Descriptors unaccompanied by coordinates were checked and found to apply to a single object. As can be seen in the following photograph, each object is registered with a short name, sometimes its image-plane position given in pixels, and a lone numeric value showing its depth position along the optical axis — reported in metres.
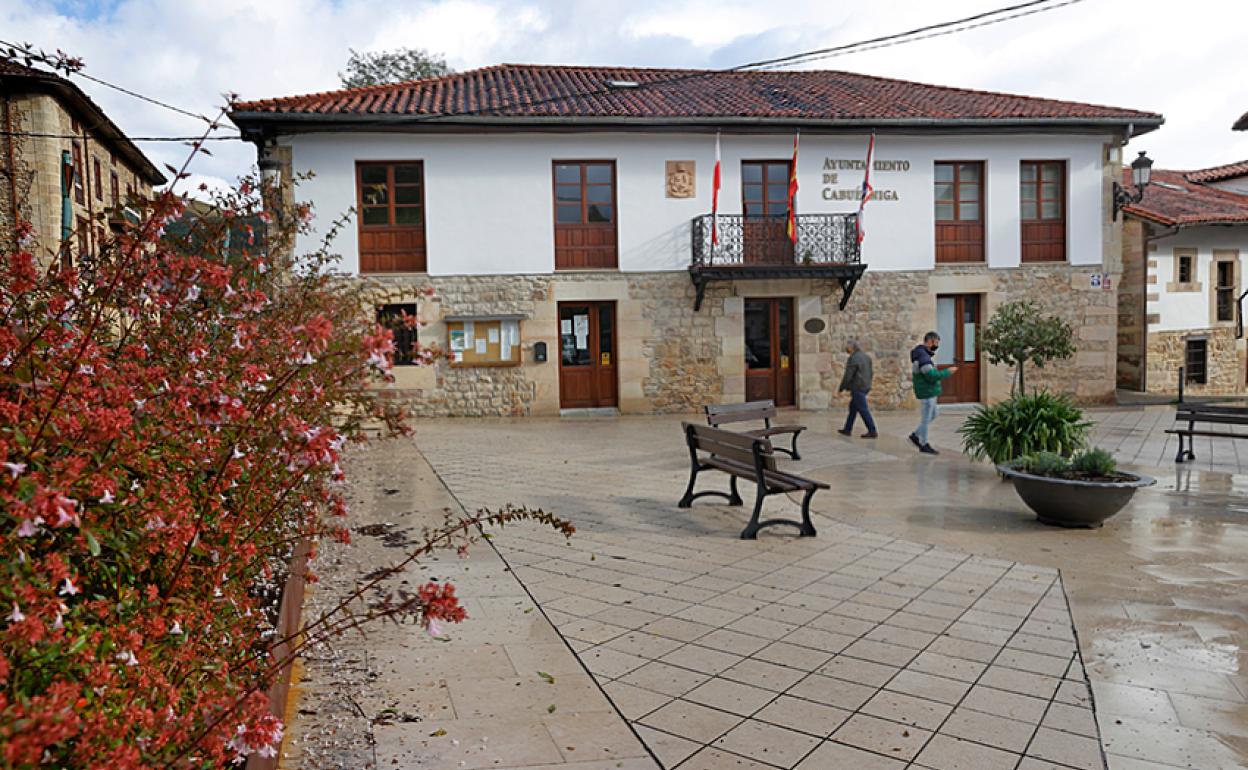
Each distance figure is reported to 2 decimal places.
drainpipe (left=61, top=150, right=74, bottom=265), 18.75
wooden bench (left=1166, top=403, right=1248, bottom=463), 10.01
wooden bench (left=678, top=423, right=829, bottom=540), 6.56
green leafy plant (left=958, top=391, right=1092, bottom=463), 8.36
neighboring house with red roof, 20.25
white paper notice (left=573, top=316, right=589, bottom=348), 17.05
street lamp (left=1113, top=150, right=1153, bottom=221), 16.53
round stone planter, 6.64
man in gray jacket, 12.74
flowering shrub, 1.59
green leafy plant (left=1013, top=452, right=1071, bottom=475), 7.00
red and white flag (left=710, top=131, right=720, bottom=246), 16.36
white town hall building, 16.14
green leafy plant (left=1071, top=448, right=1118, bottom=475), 6.92
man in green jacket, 11.08
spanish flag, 16.58
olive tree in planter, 13.10
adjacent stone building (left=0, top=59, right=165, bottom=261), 17.89
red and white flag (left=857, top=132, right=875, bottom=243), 16.72
